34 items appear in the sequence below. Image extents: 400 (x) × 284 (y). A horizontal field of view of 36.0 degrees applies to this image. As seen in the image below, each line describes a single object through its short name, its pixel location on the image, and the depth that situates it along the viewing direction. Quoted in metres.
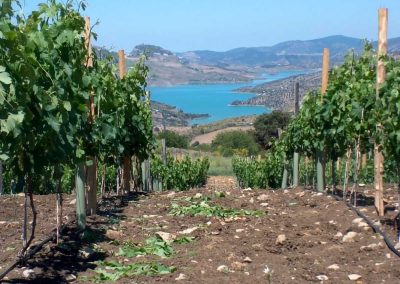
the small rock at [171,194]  10.34
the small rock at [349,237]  6.65
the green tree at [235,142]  38.66
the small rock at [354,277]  5.25
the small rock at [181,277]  5.25
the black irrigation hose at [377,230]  5.98
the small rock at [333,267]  5.59
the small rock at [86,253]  5.96
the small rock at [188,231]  7.06
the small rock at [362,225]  7.08
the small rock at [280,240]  6.55
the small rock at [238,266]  5.54
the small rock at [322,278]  5.29
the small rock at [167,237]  6.74
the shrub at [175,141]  38.67
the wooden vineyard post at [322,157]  10.16
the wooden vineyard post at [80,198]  6.78
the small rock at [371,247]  6.16
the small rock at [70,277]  5.28
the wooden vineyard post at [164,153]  15.84
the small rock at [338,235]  6.86
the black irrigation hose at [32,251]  5.12
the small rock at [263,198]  9.87
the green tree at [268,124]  37.78
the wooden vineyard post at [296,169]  12.64
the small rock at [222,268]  5.48
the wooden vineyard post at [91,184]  7.62
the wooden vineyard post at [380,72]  7.22
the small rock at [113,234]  6.75
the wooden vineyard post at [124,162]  10.62
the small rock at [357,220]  7.33
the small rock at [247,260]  5.78
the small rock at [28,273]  5.15
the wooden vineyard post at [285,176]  13.85
